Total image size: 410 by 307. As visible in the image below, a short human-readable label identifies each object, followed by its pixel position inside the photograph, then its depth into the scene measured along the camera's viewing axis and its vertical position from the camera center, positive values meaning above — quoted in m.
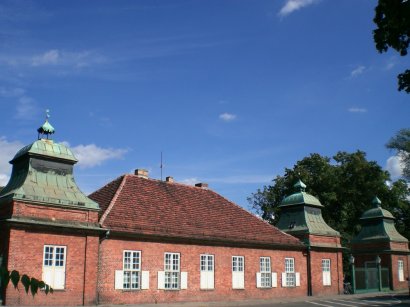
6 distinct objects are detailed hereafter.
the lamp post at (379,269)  40.51 -1.53
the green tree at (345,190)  50.44 +6.16
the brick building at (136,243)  21.28 +0.36
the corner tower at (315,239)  34.72 +0.85
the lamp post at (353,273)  37.78 -1.73
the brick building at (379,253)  41.25 -0.24
